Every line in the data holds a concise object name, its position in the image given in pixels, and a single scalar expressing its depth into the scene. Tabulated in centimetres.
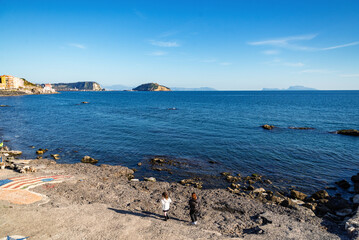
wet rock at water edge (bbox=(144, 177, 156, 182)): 2344
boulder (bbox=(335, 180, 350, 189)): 2339
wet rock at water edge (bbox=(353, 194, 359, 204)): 1897
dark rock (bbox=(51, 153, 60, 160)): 3065
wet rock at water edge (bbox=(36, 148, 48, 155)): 3280
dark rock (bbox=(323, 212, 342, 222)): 1659
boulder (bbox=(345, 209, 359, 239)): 1347
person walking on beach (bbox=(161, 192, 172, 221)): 1466
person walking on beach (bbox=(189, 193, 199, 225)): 1442
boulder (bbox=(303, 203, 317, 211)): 1825
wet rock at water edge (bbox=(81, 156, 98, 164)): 2955
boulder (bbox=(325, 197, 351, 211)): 1851
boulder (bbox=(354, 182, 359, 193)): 2221
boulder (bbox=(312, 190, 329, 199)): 2063
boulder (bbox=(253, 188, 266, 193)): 2147
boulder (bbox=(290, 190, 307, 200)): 2047
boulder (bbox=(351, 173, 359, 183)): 2460
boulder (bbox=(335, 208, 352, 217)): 1723
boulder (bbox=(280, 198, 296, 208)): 1816
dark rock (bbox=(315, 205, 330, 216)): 1769
